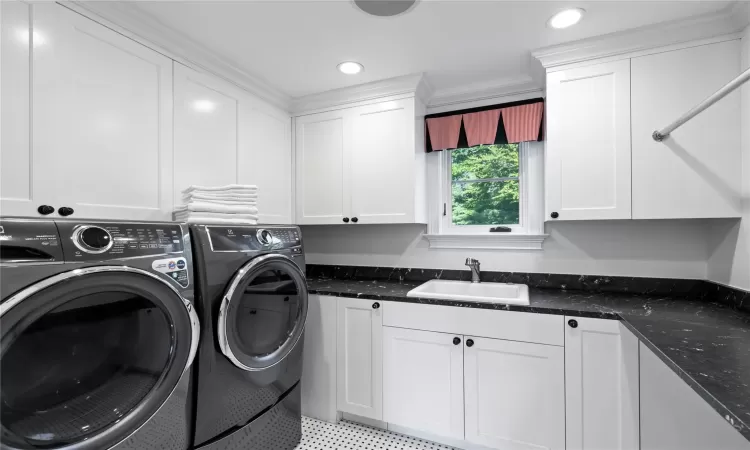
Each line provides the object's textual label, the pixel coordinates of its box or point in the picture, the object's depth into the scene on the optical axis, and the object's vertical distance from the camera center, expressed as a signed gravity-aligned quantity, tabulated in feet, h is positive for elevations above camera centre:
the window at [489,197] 7.61 +0.63
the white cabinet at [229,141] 5.97 +1.72
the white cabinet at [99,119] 4.29 +1.52
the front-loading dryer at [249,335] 4.57 -1.66
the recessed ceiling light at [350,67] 6.74 +3.19
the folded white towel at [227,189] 5.70 +0.65
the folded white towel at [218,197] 5.69 +0.51
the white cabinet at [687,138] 5.33 +1.36
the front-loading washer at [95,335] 3.01 -1.11
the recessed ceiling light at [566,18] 5.16 +3.21
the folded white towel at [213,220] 5.51 +0.10
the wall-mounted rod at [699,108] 3.58 +1.50
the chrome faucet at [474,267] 7.53 -0.95
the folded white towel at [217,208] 5.59 +0.31
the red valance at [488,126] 7.32 +2.22
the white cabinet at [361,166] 7.55 +1.40
